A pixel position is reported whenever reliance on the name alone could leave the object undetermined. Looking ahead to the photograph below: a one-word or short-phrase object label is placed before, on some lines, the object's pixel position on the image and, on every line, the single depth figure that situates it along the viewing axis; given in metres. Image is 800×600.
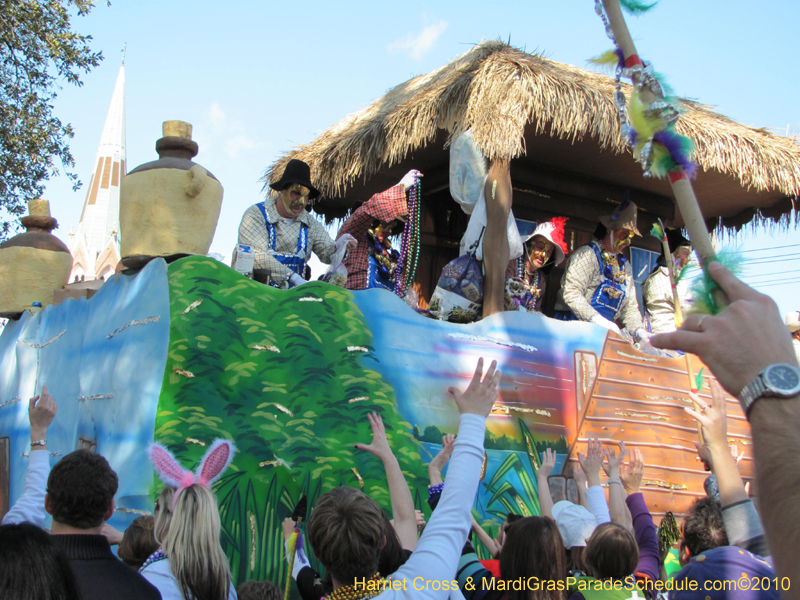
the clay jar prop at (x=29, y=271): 6.27
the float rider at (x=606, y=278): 6.27
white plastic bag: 5.63
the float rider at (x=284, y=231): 5.31
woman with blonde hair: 2.15
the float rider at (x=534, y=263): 6.14
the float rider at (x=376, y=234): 5.63
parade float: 4.03
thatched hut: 5.41
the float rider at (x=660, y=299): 6.96
